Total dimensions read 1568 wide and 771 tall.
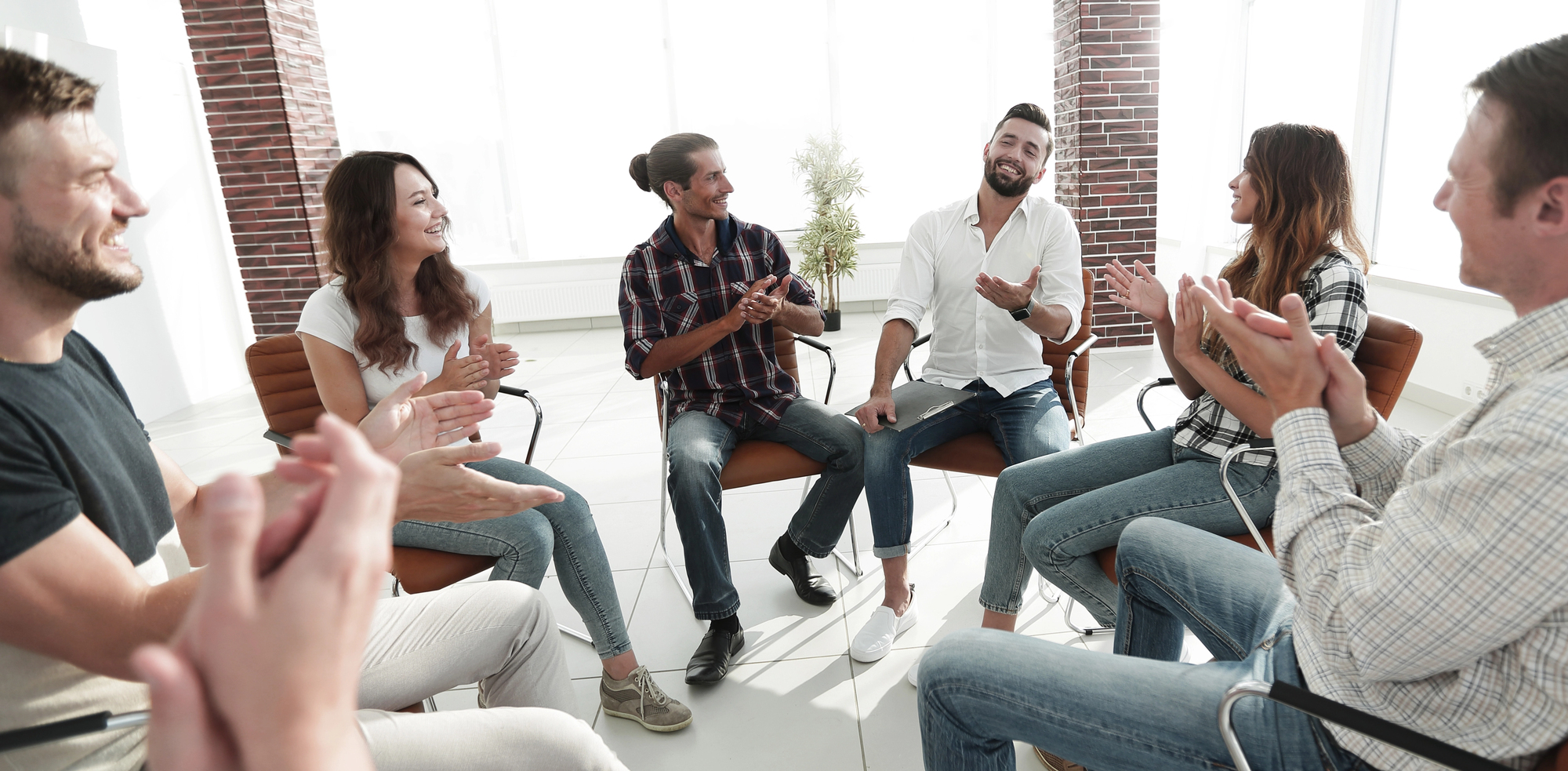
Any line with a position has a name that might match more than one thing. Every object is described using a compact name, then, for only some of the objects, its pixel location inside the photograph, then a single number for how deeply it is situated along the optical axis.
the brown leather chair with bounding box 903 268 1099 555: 2.21
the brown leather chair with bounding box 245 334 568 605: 2.02
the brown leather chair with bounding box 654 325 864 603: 2.18
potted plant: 6.45
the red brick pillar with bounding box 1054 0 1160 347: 4.92
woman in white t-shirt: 1.78
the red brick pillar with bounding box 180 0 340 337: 5.05
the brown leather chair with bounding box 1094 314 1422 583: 1.55
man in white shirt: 2.16
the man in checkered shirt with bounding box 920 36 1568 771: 0.75
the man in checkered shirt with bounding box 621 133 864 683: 2.25
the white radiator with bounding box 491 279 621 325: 7.11
